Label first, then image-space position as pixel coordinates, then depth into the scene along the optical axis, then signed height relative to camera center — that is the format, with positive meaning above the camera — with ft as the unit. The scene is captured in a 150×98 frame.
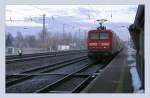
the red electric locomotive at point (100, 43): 82.02 -0.27
